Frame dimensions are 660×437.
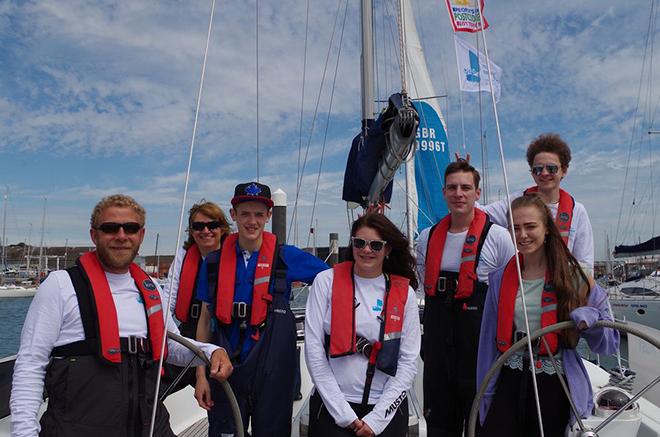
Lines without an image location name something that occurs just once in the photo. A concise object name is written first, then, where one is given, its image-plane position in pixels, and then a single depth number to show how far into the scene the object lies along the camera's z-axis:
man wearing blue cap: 2.44
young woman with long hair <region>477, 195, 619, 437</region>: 2.02
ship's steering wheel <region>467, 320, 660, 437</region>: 1.78
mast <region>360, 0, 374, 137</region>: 5.82
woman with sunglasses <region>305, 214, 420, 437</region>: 2.18
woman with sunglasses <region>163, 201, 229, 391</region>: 2.93
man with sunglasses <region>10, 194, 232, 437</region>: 1.72
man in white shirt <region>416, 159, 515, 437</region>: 2.62
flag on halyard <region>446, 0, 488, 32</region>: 6.53
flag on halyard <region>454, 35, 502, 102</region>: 8.23
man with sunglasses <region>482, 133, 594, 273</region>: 2.73
